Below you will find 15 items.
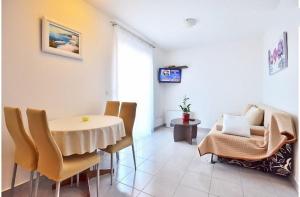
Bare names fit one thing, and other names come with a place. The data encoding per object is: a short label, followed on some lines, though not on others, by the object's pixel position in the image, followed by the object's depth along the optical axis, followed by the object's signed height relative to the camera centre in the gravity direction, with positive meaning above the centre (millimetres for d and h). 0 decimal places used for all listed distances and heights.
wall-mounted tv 4945 +685
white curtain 3152 +482
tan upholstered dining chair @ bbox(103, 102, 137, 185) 2324 -279
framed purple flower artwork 2369 +683
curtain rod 3043 +1350
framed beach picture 2047 +762
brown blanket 1956 -566
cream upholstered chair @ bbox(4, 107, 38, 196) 1509 -394
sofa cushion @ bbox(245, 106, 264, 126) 3023 -325
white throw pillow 2455 -401
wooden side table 3559 -688
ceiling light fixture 3010 +1377
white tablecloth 1568 -350
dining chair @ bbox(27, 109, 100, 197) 1393 -468
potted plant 3699 -355
